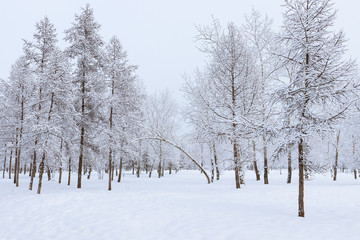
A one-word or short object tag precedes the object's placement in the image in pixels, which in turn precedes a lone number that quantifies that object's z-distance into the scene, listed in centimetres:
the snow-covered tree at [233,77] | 1349
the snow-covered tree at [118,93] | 1731
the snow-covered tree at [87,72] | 1730
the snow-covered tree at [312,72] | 690
